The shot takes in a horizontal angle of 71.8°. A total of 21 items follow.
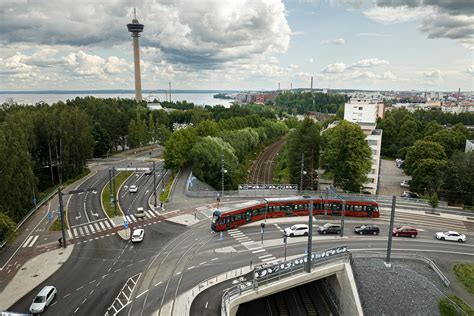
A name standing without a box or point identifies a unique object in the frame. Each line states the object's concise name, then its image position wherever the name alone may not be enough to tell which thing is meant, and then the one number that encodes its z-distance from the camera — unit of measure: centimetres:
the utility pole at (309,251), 2433
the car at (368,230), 3688
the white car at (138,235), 3389
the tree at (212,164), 5556
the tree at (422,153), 5653
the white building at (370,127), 5831
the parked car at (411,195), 5413
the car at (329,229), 3650
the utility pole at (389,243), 2646
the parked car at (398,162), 8316
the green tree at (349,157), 4903
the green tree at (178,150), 6028
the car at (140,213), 4097
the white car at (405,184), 6397
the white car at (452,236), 3628
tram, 3794
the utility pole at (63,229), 3192
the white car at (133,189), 5178
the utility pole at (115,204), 4343
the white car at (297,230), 3578
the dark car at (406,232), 3678
